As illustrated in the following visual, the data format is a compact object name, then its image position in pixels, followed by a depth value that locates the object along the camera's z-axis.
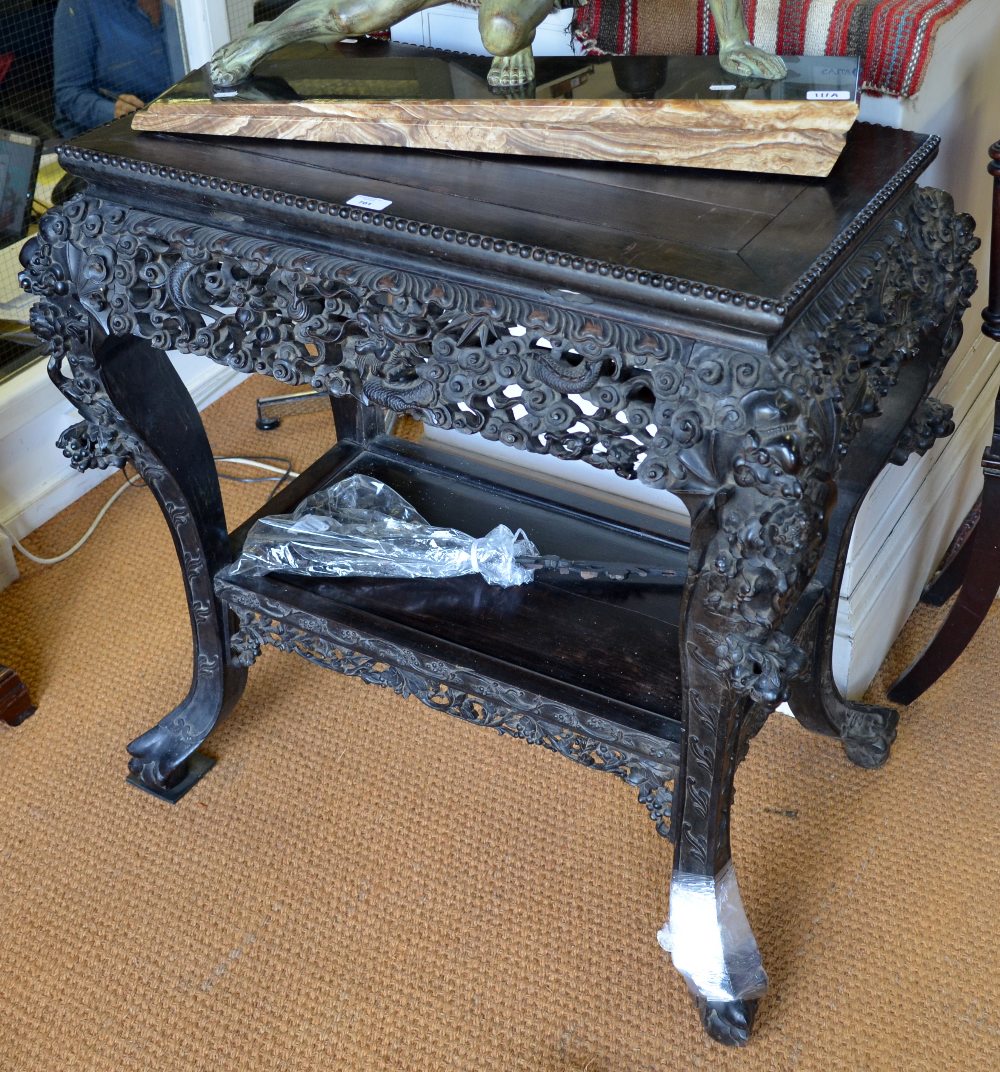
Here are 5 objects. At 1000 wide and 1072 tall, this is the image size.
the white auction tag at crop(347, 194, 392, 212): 1.02
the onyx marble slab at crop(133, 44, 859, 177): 1.04
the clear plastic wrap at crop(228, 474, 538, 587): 1.46
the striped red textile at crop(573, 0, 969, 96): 1.22
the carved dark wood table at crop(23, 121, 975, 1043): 0.93
